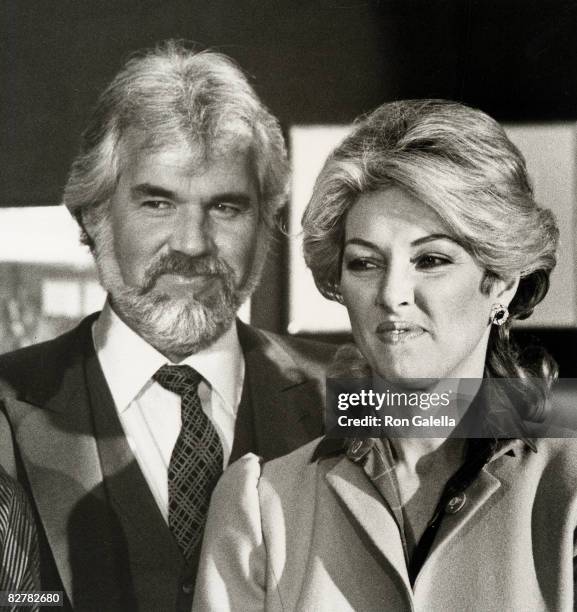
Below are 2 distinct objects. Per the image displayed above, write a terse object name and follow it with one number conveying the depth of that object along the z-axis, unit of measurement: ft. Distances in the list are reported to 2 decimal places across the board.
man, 5.92
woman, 5.51
